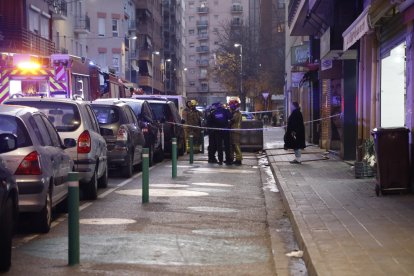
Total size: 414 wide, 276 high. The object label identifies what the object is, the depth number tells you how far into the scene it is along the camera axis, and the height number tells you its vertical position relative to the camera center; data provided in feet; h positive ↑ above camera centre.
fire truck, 61.93 +3.56
